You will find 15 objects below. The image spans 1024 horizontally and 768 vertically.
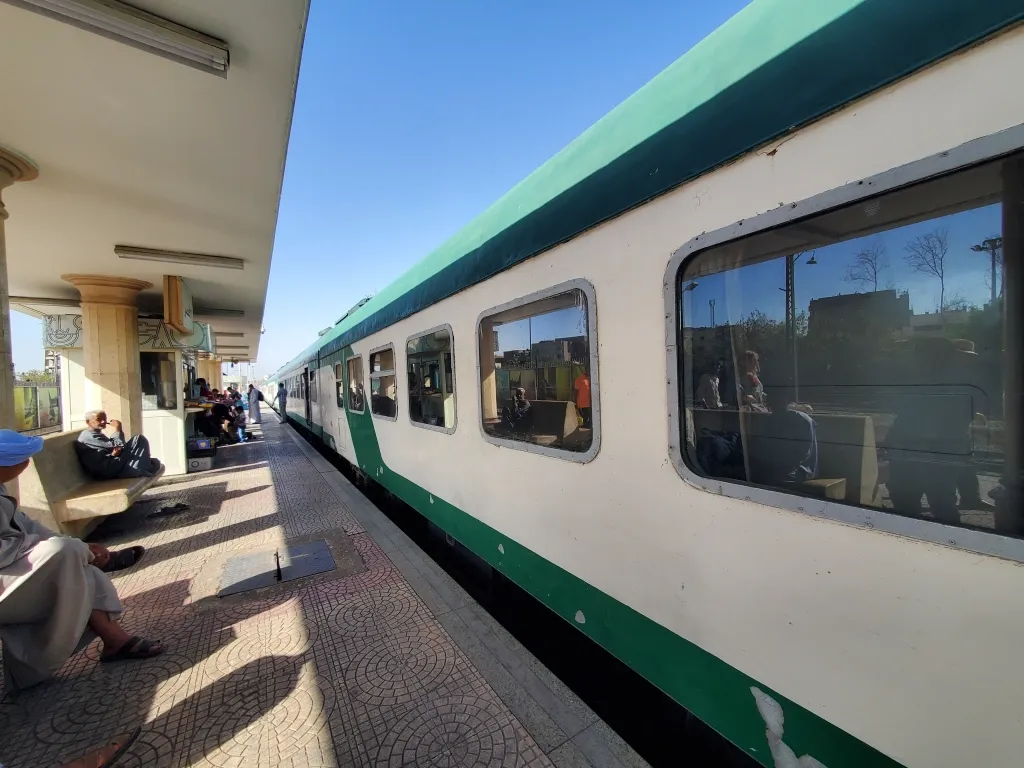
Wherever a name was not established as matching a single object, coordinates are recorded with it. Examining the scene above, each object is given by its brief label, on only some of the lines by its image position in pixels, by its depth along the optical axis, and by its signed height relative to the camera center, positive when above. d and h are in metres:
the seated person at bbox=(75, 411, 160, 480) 5.17 -0.75
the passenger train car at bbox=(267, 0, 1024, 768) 1.11 -0.03
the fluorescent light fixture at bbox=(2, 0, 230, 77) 2.28 +1.90
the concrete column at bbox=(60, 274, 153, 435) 7.20 +0.62
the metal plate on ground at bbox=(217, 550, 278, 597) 3.74 -1.63
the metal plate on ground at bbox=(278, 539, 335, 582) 3.96 -1.62
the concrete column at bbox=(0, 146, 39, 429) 3.62 +0.73
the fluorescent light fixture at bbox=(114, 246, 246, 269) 5.93 +1.76
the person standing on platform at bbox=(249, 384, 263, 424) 17.80 -0.91
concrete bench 4.12 -1.03
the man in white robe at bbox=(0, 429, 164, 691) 2.37 -1.07
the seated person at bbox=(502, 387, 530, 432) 2.77 -0.22
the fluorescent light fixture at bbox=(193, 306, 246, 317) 10.74 +1.77
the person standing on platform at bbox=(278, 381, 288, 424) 22.68 -0.89
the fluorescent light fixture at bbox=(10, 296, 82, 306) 8.53 +1.73
